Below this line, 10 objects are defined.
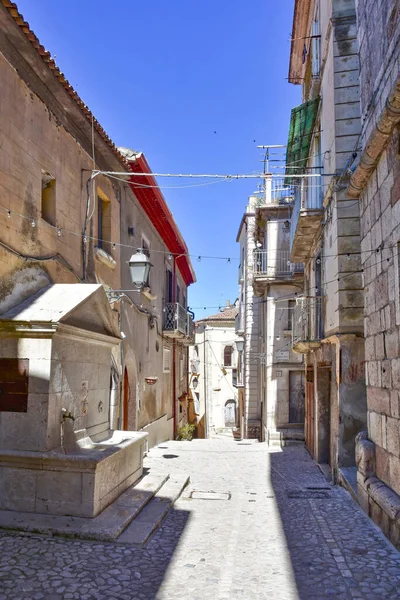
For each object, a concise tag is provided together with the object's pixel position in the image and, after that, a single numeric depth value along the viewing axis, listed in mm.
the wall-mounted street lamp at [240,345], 23297
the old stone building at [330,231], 9039
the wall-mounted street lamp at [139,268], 9391
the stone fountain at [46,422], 5711
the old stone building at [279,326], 17891
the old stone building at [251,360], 22984
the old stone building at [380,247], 5496
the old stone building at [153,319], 11906
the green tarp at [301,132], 11418
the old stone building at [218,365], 37156
